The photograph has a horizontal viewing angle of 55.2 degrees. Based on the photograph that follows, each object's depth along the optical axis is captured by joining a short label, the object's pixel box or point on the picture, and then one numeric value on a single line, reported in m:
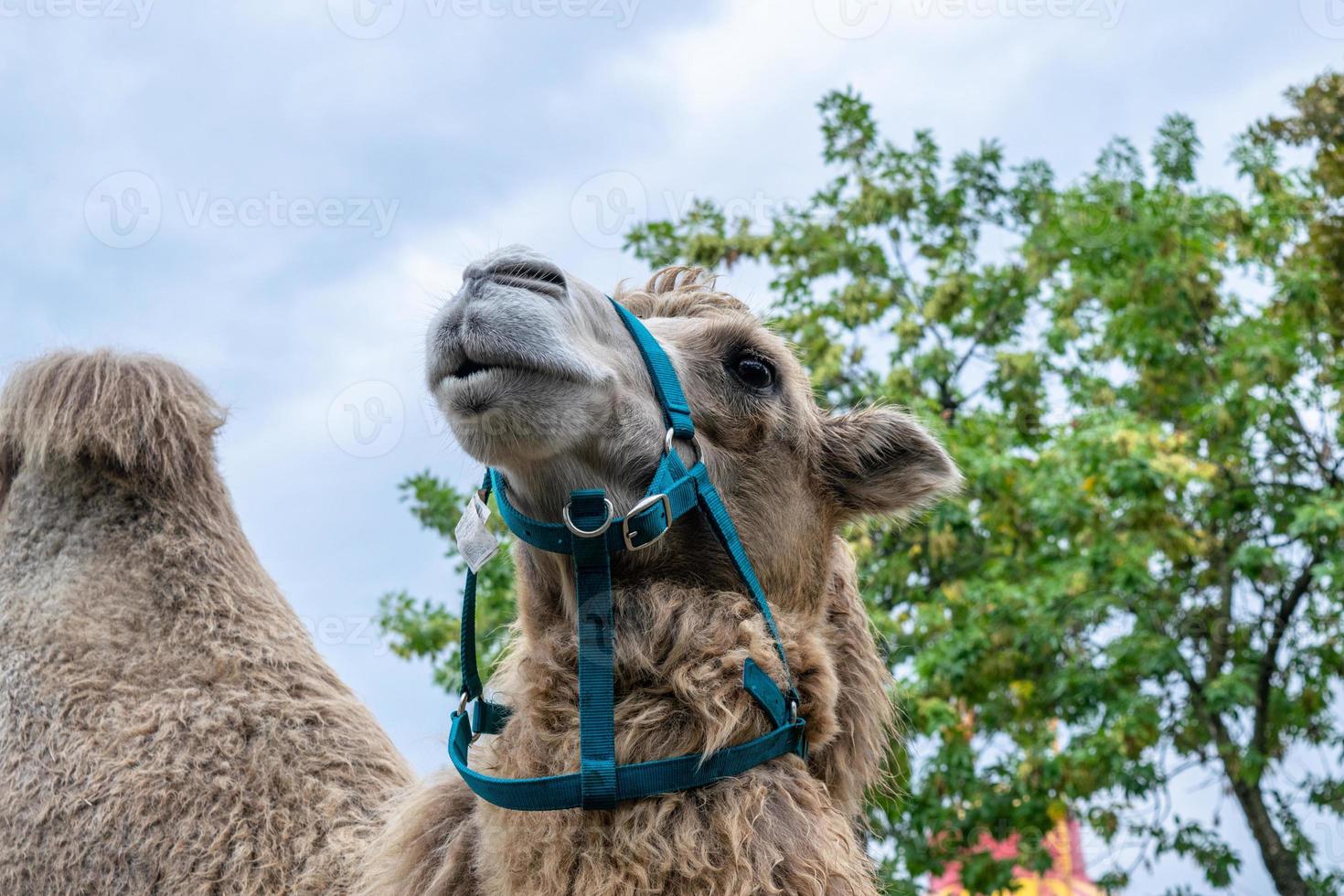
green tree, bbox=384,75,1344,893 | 9.88
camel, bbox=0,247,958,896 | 2.40
